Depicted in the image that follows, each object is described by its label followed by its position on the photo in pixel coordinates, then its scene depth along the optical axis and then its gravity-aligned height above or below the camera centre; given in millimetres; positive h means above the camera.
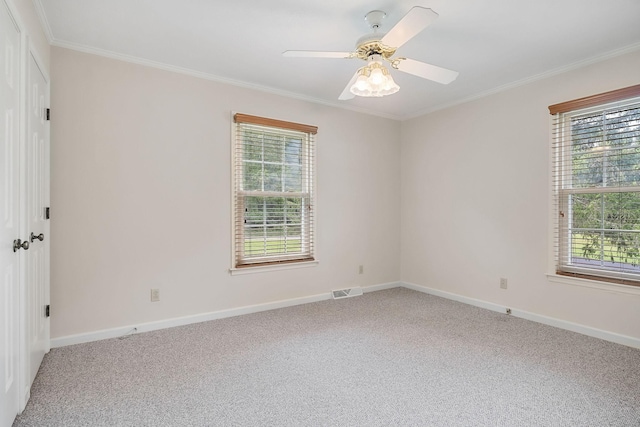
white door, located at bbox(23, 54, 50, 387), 2047 -34
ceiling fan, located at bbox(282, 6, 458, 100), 2168 +989
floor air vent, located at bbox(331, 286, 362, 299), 4199 -1023
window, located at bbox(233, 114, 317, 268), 3576 +208
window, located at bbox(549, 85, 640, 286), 2791 +224
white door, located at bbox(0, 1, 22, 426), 1559 -21
